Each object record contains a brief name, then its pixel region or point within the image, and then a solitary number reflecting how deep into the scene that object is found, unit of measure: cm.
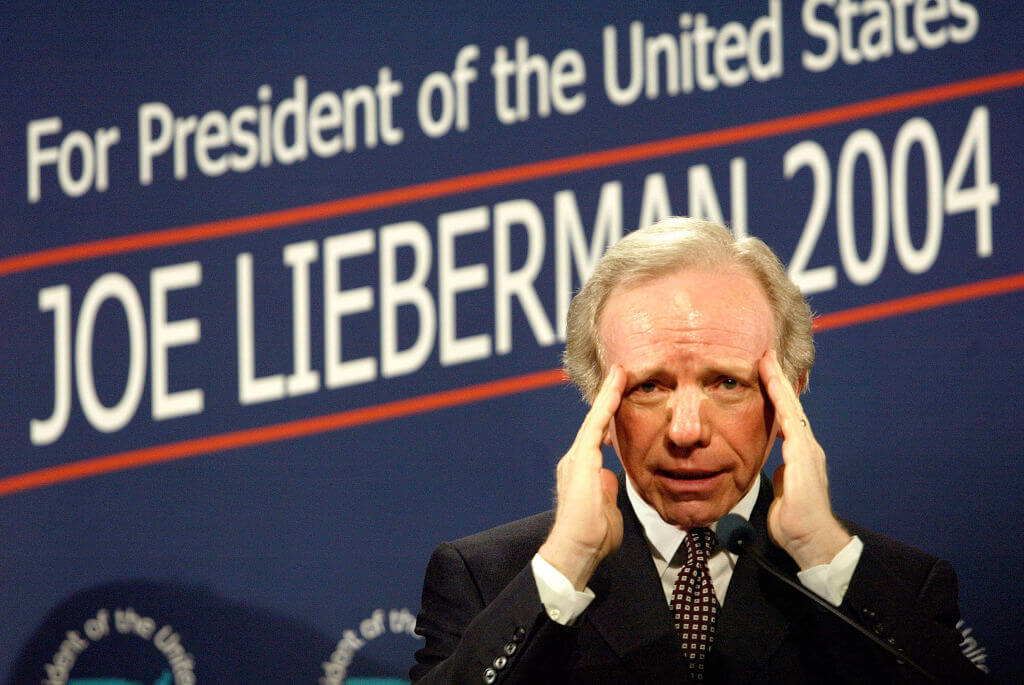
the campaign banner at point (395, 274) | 687
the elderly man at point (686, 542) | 645
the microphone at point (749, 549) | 637
